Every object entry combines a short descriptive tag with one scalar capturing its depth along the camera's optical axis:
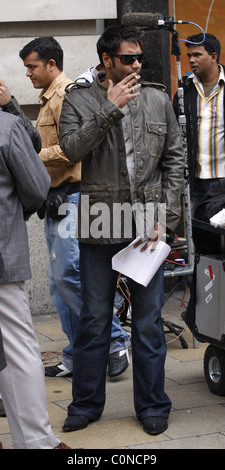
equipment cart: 4.84
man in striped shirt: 6.79
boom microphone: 6.04
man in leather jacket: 4.43
